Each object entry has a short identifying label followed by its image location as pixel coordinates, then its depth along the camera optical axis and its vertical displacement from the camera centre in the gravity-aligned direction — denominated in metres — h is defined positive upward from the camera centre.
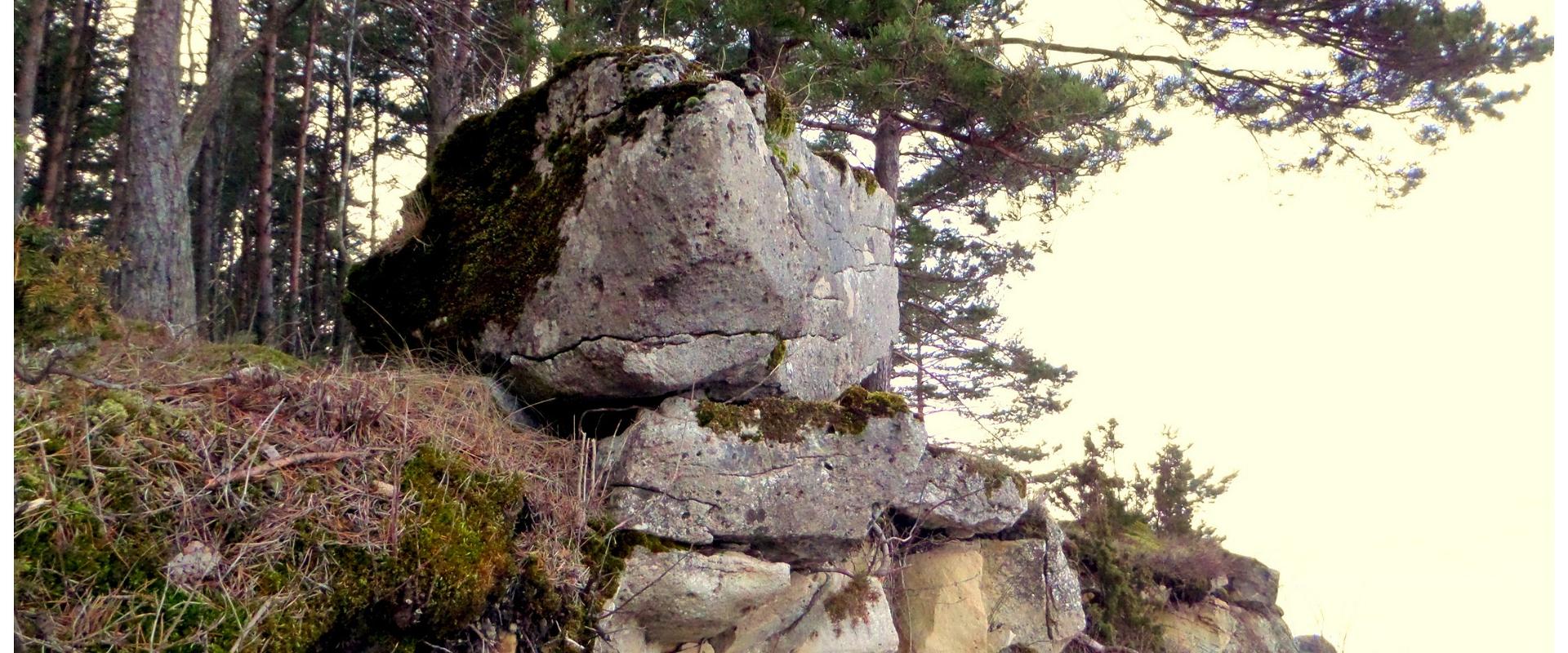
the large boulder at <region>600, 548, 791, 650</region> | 4.15 -1.07
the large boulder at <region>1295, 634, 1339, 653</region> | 9.58 -2.84
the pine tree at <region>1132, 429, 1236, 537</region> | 9.80 -1.46
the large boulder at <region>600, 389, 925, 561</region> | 4.36 -0.59
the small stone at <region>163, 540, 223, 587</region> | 2.88 -0.66
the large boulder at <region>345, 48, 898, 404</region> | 4.50 +0.43
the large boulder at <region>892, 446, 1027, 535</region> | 5.33 -0.83
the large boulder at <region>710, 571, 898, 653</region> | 4.75 -1.37
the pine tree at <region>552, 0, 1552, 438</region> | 7.56 +2.22
